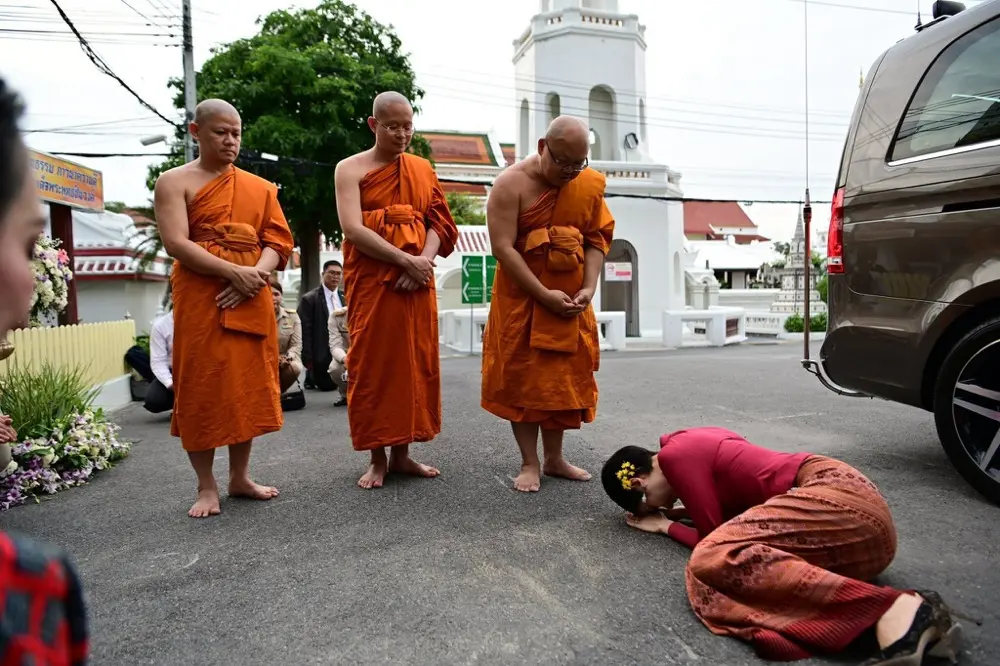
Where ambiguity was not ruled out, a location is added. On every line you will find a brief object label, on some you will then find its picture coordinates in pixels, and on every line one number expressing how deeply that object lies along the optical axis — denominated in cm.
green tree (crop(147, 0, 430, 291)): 1495
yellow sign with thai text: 810
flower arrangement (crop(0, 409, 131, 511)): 352
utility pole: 1215
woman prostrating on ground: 177
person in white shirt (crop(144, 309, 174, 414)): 607
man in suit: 739
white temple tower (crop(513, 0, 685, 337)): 1977
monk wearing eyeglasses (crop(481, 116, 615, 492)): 331
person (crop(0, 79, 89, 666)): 53
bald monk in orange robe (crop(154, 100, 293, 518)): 306
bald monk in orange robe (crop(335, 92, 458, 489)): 340
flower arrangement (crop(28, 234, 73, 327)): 600
